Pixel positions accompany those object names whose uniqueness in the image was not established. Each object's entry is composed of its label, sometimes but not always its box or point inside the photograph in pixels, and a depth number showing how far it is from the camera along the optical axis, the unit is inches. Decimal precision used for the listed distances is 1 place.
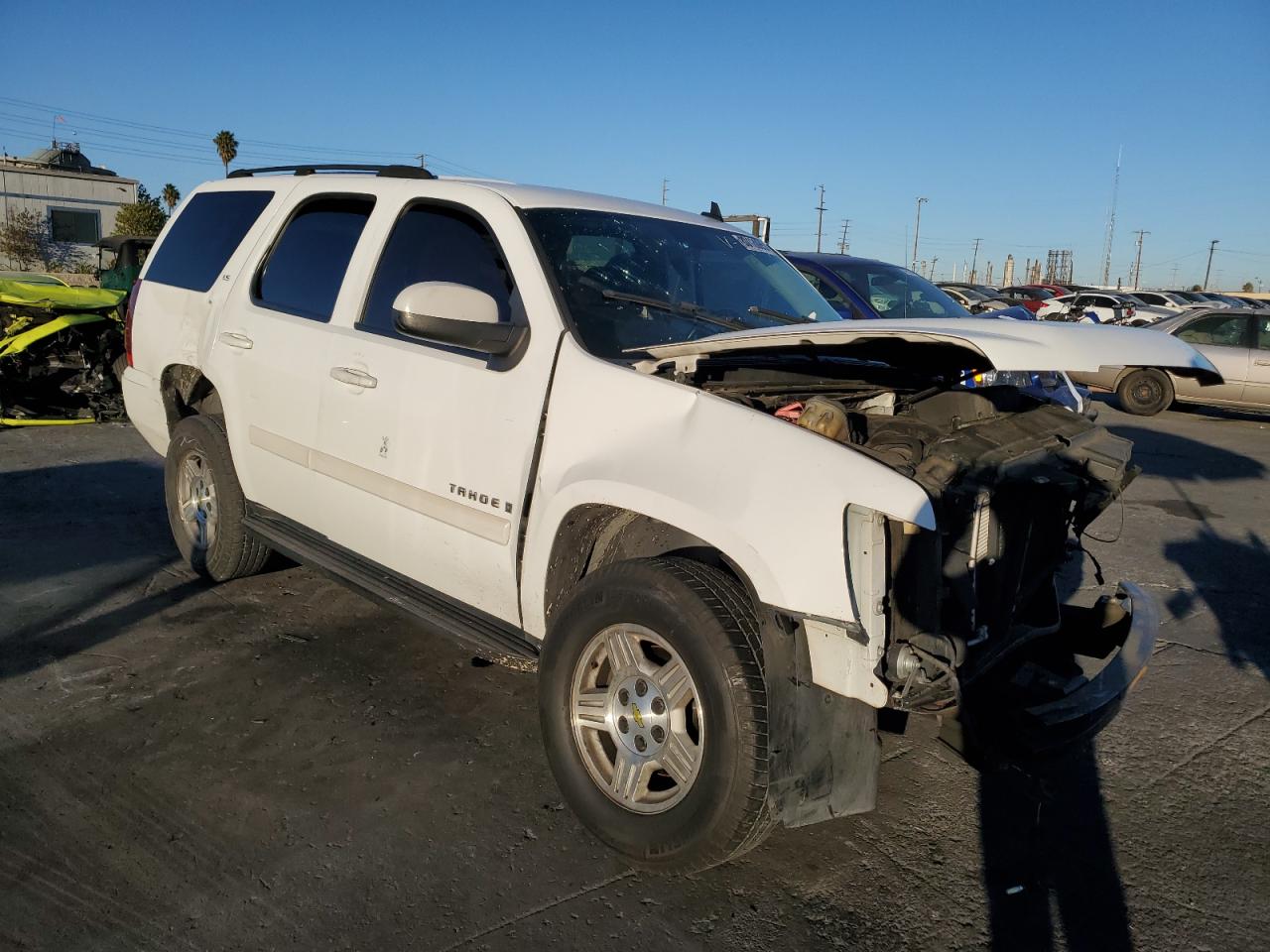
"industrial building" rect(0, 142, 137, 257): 1829.5
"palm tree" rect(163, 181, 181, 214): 2506.2
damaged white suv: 101.5
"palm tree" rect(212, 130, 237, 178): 2512.3
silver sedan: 535.2
